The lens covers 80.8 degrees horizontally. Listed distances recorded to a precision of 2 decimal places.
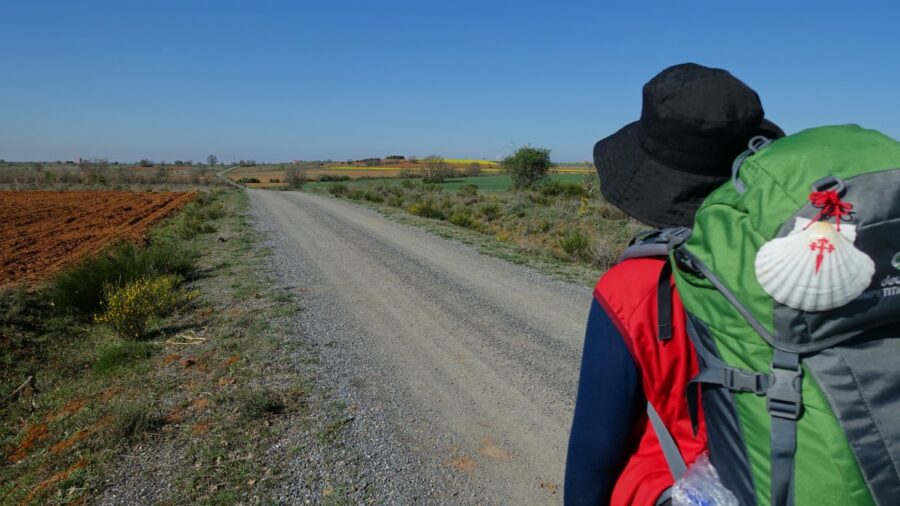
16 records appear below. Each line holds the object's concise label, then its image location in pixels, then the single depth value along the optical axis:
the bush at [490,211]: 21.11
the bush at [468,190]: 30.81
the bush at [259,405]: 4.04
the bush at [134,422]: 3.81
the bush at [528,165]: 35.25
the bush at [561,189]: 29.59
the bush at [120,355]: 5.32
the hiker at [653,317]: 1.10
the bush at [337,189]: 36.33
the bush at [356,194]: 31.58
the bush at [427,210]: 20.68
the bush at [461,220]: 18.53
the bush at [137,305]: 6.23
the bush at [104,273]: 7.70
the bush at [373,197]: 29.99
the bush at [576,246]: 12.02
